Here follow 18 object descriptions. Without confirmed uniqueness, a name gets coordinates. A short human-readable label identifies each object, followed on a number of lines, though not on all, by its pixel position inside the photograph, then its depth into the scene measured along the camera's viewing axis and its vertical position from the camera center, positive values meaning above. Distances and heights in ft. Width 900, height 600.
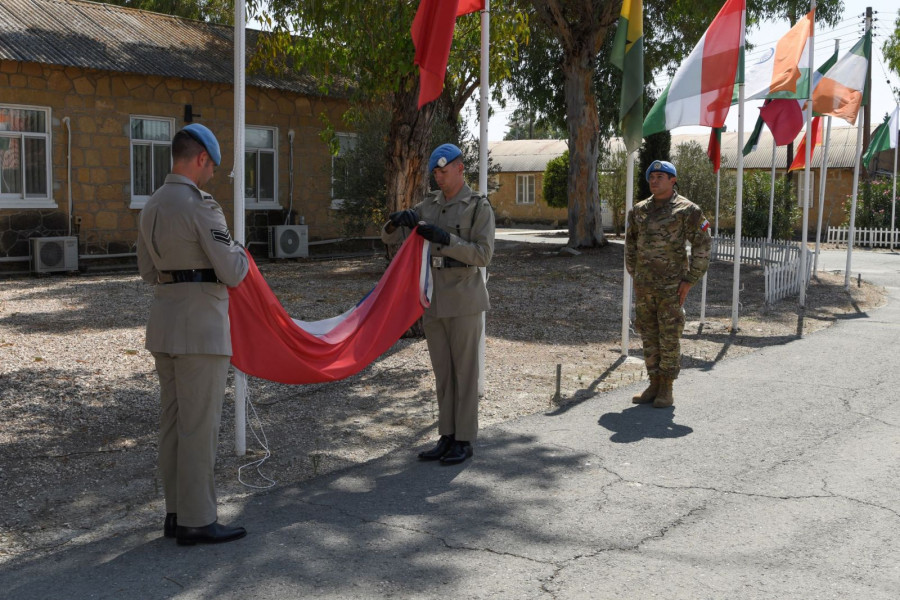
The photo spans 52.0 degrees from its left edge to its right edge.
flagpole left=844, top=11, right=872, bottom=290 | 56.40 +0.82
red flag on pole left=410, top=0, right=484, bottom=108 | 25.67 +4.83
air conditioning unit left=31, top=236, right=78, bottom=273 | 61.11 -3.34
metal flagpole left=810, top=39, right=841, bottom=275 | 60.75 +3.26
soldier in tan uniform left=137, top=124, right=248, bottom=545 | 15.53 -1.79
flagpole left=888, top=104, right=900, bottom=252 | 103.86 +1.70
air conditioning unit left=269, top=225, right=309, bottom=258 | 74.79 -2.58
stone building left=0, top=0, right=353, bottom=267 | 62.08 +6.22
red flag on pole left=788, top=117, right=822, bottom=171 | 64.03 +4.94
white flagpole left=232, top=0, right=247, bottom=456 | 20.86 +0.78
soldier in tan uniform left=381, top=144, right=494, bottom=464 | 20.72 -1.96
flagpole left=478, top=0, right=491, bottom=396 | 26.81 +3.38
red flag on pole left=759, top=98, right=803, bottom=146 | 48.62 +5.31
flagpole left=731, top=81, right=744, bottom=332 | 39.42 -0.52
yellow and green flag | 32.94 +5.59
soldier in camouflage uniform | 26.14 -1.35
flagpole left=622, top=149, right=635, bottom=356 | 33.61 -2.99
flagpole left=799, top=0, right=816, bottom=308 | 46.42 +2.78
